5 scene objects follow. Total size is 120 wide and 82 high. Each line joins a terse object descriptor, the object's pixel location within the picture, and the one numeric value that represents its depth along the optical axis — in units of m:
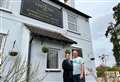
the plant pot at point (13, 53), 3.68
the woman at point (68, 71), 3.44
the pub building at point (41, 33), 4.03
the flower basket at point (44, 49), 4.24
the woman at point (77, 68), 3.24
